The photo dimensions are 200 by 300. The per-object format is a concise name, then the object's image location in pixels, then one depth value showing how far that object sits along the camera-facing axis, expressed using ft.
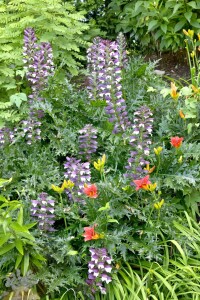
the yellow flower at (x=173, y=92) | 9.09
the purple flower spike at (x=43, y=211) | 7.69
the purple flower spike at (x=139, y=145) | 8.21
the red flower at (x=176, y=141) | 8.05
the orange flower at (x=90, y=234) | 7.33
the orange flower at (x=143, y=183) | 7.36
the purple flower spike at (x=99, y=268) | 7.43
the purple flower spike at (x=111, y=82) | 9.02
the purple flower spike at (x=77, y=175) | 7.98
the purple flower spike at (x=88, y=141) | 8.72
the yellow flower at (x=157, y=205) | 7.63
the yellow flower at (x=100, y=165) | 7.45
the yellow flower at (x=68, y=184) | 7.37
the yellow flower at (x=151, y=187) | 7.38
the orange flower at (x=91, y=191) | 7.21
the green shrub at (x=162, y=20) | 13.35
